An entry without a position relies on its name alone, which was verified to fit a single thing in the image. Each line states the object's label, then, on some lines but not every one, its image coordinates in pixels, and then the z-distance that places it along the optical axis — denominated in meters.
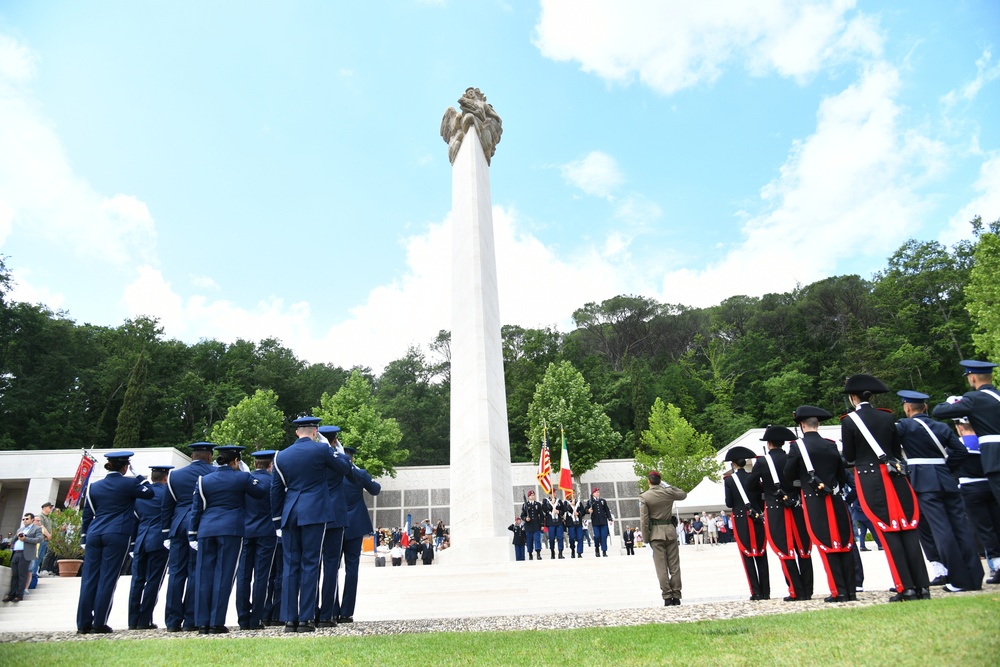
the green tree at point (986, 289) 30.73
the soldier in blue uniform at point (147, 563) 8.55
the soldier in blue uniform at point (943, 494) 6.40
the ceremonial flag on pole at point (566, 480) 23.42
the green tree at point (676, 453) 39.72
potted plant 18.08
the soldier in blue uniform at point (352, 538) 8.11
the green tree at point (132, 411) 47.69
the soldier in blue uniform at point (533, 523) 19.72
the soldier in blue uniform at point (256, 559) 8.00
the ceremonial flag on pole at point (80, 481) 21.53
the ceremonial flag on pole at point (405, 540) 27.71
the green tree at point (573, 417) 40.88
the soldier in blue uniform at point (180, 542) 8.17
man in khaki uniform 8.69
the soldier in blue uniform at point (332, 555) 7.50
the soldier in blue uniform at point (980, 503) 7.09
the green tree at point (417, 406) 58.34
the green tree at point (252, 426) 41.09
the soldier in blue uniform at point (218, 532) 7.67
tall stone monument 15.58
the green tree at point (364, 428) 39.12
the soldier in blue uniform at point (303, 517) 7.11
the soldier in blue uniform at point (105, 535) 8.07
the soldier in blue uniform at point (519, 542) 19.91
